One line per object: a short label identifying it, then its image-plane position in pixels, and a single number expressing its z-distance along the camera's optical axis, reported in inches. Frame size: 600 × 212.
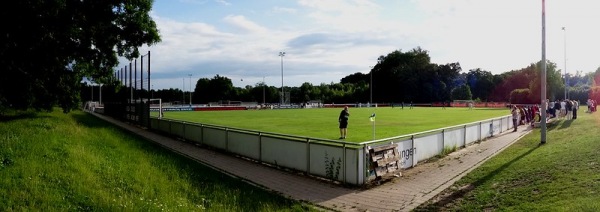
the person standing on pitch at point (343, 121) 845.8
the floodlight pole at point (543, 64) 729.8
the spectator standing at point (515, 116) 1029.2
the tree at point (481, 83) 4840.1
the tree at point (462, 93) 4015.8
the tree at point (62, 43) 669.9
